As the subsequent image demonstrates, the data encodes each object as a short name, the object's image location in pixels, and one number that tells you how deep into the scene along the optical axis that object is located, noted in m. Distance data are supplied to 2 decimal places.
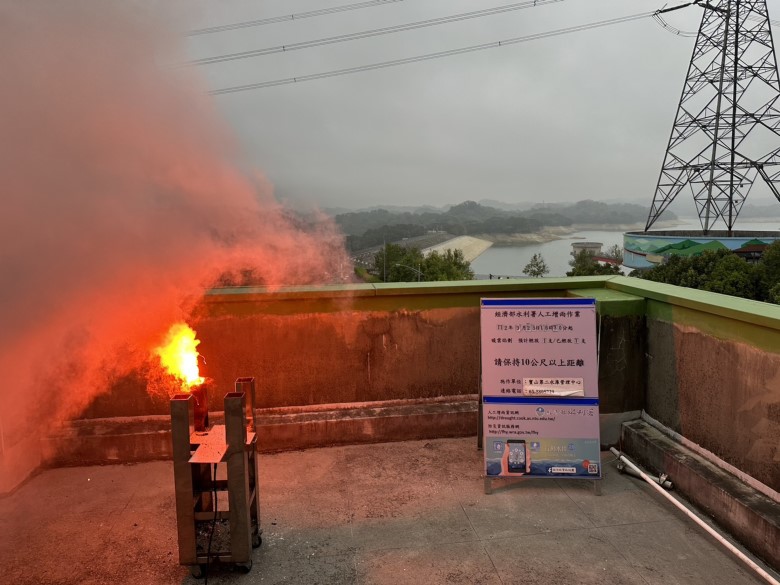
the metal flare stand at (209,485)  3.42
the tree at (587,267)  56.21
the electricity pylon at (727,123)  42.56
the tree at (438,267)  58.30
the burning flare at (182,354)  4.08
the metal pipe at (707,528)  3.41
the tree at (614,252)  103.53
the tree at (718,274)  31.06
